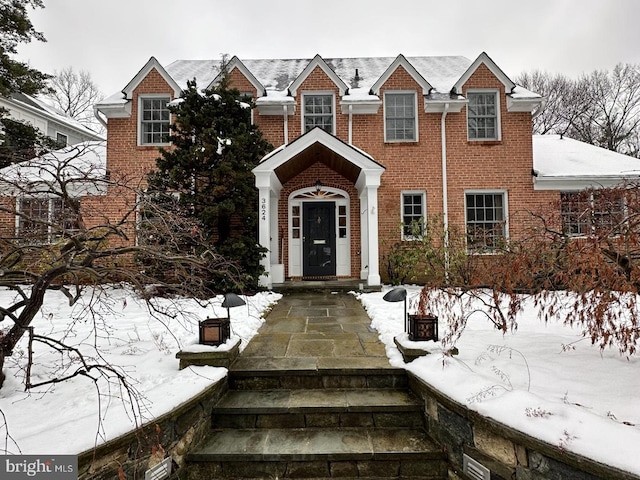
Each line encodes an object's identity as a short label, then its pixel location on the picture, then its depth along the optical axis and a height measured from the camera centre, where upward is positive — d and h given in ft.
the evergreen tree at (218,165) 24.12 +6.90
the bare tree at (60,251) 7.70 +0.08
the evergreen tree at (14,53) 33.76 +21.87
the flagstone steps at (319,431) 8.54 -5.49
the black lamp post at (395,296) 17.08 -2.62
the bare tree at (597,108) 60.44 +27.83
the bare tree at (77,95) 68.18 +35.55
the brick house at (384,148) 31.22 +10.30
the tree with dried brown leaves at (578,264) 7.93 -0.50
